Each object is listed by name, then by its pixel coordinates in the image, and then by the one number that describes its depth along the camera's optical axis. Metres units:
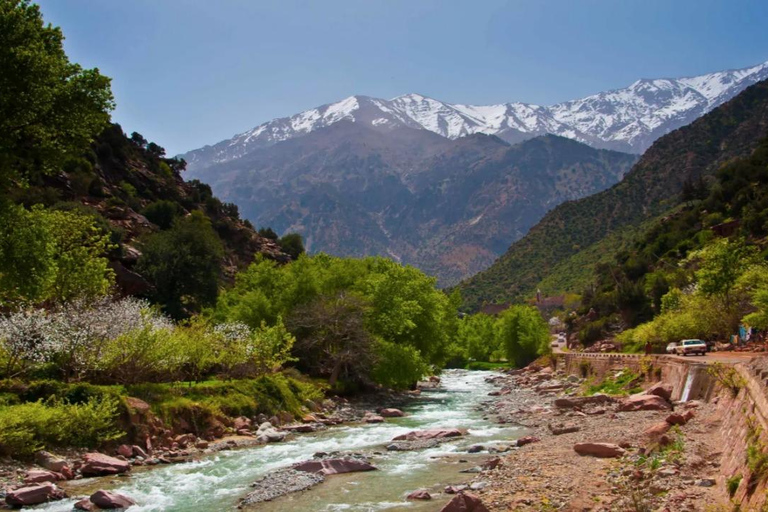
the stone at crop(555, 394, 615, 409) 35.23
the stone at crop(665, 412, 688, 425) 21.52
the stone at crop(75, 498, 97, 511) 17.61
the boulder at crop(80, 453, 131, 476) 21.98
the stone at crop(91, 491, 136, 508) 17.95
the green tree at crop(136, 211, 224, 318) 60.12
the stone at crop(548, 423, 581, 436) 27.27
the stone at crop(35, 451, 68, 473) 21.56
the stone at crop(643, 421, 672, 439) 20.18
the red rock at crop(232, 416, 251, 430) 32.11
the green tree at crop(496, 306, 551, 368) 98.88
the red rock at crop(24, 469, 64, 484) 19.78
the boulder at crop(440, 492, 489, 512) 14.54
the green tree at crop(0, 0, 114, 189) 19.58
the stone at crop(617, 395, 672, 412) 28.77
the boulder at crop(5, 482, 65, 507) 17.97
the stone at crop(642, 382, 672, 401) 30.02
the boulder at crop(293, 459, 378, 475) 22.16
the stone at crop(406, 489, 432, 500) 17.80
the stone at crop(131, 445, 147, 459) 25.41
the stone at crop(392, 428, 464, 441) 29.17
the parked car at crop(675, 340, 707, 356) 44.12
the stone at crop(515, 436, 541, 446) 25.77
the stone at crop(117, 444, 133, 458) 25.16
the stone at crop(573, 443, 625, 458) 19.88
